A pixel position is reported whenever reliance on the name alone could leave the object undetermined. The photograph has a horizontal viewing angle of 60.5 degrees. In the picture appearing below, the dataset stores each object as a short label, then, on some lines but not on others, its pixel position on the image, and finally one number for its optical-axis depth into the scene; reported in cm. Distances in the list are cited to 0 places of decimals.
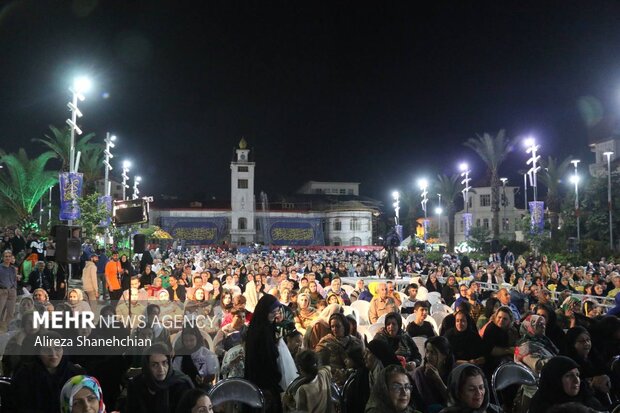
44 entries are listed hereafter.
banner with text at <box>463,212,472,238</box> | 4469
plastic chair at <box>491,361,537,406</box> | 480
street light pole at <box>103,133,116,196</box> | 2720
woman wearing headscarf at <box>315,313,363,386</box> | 554
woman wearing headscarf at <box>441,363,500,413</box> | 368
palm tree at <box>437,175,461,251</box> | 5286
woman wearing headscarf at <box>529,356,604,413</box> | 382
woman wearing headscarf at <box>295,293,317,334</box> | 809
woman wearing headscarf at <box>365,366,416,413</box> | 377
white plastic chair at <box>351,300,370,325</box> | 929
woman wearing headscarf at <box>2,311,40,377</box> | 480
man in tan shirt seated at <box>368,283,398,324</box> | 850
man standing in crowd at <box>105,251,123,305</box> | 1373
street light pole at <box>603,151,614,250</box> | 3239
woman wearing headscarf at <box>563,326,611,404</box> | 499
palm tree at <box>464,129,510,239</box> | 3741
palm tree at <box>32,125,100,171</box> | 3111
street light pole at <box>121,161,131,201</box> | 3675
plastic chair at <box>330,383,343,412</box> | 452
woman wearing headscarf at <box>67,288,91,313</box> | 747
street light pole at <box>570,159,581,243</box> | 3626
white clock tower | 7481
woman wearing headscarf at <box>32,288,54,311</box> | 742
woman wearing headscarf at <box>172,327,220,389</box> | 538
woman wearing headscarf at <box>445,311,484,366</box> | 606
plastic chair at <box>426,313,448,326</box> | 912
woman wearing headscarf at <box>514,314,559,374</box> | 545
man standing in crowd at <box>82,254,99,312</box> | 1267
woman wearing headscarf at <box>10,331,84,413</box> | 418
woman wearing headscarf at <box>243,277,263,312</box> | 1063
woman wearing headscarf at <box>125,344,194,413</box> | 404
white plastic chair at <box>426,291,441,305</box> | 1160
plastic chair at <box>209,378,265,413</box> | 423
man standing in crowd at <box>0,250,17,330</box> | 1044
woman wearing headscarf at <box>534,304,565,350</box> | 644
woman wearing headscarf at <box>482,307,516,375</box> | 603
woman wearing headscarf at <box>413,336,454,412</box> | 466
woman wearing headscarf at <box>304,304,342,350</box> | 618
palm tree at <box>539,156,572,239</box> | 4081
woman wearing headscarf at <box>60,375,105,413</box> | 349
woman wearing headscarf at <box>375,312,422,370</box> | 582
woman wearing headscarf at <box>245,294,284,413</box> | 488
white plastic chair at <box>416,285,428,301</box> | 1173
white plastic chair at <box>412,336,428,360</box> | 660
